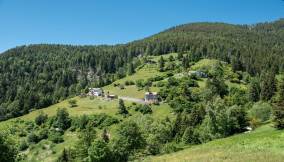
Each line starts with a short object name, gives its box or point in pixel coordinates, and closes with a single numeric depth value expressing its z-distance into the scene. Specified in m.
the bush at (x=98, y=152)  68.56
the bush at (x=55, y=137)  128.50
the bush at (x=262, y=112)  92.62
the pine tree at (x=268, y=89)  123.81
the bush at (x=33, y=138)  132.62
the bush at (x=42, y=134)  134.64
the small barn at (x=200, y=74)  180.00
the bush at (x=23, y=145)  127.25
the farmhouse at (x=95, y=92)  175.61
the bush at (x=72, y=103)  166.79
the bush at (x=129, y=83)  186.00
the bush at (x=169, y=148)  75.19
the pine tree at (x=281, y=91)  65.47
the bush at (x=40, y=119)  149.75
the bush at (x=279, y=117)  60.76
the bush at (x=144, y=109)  136.75
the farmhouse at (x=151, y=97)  150.88
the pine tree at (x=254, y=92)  133.48
